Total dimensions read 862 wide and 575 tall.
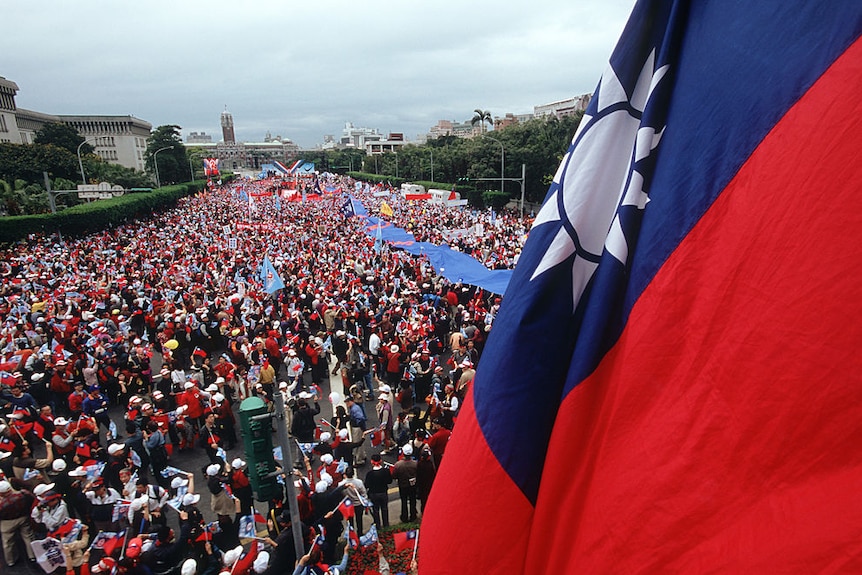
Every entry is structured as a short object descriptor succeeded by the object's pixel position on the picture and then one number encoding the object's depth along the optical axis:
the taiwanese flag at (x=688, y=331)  1.67
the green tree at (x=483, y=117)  80.84
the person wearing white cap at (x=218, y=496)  7.34
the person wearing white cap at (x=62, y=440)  8.90
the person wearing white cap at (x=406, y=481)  8.00
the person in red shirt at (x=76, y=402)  10.65
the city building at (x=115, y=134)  111.38
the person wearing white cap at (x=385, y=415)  9.70
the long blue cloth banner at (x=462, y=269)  14.44
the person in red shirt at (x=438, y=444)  8.20
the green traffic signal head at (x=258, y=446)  4.95
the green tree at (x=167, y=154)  77.79
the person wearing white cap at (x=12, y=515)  7.28
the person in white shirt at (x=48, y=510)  7.05
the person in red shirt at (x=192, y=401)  10.49
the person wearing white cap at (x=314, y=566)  5.76
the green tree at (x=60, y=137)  71.56
